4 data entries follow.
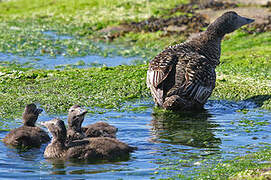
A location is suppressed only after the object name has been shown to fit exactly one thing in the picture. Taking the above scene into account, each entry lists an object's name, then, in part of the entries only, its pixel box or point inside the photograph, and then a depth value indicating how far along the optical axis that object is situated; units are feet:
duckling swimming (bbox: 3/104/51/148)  63.31
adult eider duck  75.51
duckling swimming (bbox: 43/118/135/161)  58.54
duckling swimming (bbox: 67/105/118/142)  64.49
